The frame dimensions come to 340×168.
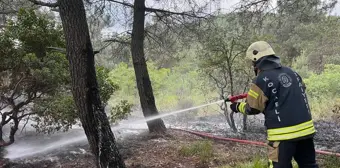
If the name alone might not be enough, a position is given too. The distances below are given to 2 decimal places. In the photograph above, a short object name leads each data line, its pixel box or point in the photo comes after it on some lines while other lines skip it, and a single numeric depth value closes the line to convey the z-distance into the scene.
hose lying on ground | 5.18
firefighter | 2.80
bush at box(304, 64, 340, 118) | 11.99
